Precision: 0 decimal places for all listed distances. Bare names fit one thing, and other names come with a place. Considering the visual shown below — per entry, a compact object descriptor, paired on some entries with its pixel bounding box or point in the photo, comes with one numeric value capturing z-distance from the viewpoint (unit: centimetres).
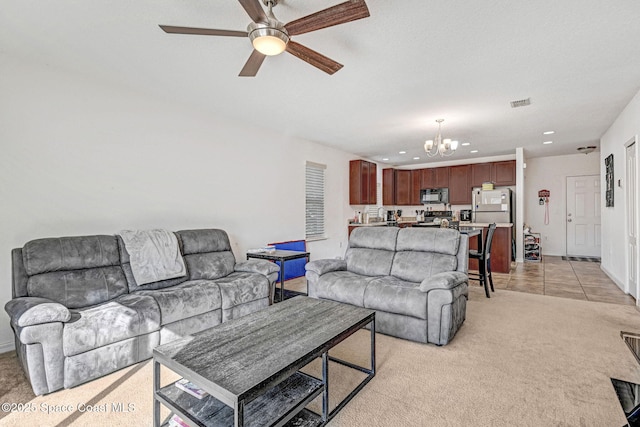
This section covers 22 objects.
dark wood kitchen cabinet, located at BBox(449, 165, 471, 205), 763
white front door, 742
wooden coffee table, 138
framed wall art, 510
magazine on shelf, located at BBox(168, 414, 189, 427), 158
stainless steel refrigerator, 680
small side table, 375
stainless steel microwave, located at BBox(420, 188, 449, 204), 797
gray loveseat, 269
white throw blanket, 293
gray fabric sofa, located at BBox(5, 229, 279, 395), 201
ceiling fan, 168
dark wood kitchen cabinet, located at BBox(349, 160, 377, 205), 714
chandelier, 460
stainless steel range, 774
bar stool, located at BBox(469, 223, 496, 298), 419
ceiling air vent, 376
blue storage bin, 518
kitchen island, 578
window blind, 604
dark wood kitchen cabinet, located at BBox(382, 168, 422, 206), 852
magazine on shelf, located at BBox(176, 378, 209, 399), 161
